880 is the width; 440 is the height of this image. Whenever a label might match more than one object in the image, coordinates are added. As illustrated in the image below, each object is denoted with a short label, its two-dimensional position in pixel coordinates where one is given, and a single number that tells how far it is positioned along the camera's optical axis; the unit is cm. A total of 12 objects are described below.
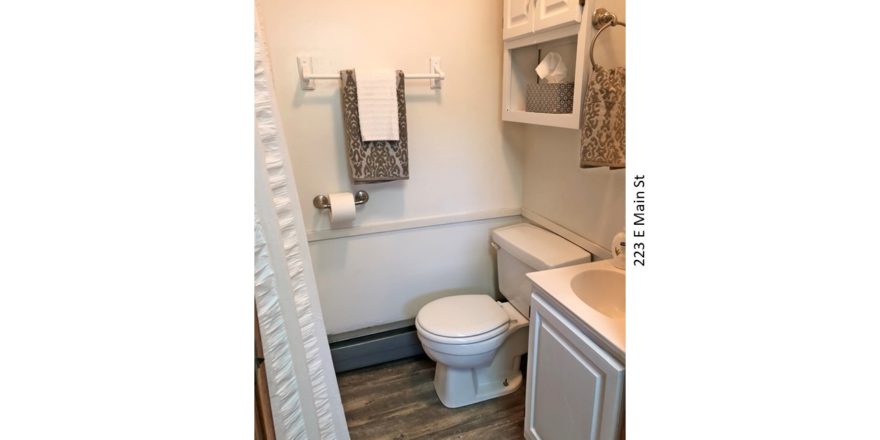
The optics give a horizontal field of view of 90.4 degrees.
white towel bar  176
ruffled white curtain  78
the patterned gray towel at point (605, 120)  127
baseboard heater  218
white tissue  163
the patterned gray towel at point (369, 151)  179
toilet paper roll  188
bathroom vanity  114
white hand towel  179
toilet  180
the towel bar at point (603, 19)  133
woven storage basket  157
